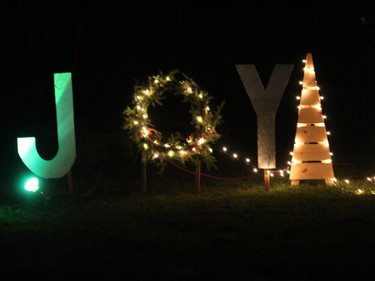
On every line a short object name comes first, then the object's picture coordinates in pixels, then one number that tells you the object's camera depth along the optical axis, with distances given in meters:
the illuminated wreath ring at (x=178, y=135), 11.70
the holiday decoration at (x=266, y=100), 11.56
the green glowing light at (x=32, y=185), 10.84
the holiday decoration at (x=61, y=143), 10.98
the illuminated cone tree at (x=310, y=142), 12.12
